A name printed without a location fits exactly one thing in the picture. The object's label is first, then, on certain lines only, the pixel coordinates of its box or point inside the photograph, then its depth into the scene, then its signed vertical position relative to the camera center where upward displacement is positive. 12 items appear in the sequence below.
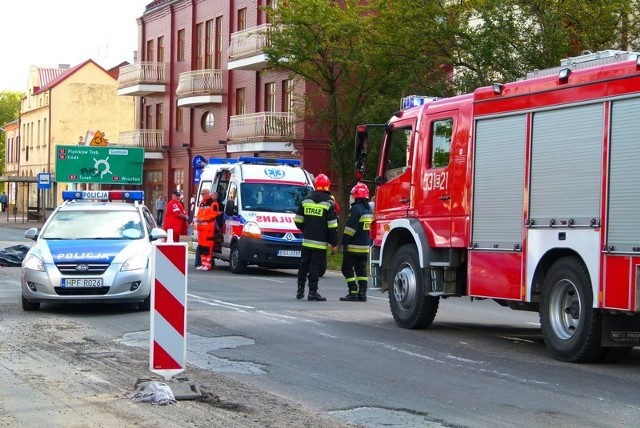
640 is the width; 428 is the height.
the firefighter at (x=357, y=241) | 18.72 -0.90
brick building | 45.97 +4.01
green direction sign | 45.47 +0.61
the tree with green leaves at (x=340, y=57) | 32.69 +3.74
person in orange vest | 26.77 -0.99
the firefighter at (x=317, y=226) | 18.61 -0.67
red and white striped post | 9.45 -1.04
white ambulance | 25.61 -0.65
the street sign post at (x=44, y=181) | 65.88 -0.15
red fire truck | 11.12 -0.16
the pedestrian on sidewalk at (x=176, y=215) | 28.94 -0.84
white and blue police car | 15.66 -1.15
